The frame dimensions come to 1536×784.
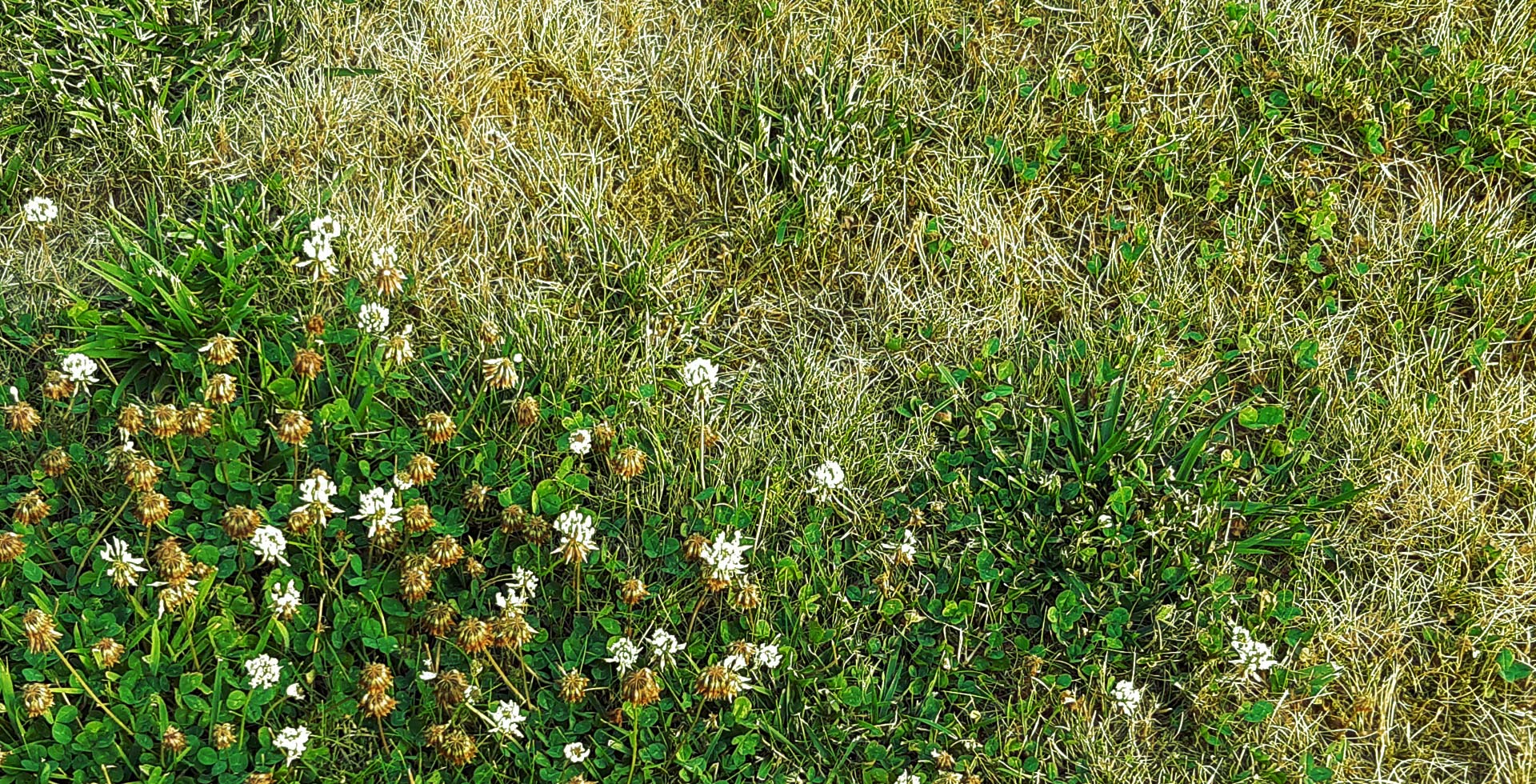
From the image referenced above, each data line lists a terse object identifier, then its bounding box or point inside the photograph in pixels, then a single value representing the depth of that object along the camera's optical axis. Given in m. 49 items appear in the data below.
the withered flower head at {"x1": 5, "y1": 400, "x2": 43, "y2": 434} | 3.09
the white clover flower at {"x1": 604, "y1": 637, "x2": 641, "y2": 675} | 3.03
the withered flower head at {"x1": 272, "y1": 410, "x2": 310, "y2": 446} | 3.08
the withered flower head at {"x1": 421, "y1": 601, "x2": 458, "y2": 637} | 2.98
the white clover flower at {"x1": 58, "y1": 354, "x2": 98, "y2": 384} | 3.12
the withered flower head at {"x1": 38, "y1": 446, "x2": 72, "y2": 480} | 3.11
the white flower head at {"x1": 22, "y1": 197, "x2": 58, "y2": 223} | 3.38
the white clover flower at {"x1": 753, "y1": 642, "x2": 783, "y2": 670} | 3.06
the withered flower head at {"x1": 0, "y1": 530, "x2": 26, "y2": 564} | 2.92
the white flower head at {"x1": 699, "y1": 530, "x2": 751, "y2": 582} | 3.07
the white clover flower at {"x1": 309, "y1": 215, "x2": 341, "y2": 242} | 3.38
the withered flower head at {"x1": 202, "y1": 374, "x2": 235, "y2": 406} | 3.12
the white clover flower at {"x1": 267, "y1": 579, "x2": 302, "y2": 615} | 3.00
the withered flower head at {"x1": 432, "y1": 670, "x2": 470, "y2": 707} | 2.95
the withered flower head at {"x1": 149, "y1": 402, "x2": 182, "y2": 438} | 3.01
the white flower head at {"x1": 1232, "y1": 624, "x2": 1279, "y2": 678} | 3.17
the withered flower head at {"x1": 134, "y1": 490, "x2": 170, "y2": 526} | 2.99
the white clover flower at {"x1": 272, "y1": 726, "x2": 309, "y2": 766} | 2.86
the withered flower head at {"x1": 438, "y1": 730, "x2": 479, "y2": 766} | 2.91
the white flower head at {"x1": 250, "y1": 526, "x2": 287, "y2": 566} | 2.97
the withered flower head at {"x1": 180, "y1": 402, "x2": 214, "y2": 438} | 3.08
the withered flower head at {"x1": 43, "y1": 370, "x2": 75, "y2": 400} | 3.07
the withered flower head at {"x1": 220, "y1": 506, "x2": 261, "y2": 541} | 3.02
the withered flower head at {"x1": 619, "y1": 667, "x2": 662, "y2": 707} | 2.93
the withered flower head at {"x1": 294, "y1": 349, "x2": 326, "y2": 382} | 3.16
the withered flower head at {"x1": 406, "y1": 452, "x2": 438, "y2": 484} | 3.07
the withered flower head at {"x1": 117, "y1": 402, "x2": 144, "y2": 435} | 3.04
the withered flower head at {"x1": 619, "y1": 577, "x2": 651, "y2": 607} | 3.10
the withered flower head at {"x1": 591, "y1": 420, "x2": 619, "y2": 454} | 3.29
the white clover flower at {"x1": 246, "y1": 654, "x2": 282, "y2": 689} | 2.93
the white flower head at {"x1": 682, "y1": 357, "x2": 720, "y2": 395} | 3.30
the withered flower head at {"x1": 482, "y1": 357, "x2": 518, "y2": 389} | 3.28
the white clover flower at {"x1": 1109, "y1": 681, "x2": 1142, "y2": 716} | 3.16
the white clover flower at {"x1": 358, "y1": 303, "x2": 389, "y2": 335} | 3.29
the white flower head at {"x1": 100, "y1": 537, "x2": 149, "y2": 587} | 2.94
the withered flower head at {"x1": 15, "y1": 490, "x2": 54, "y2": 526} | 3.00
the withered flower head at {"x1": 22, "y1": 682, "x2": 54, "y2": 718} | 2.79
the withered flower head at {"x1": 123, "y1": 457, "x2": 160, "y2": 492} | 2.99
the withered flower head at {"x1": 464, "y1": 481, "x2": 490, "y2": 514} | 3.16
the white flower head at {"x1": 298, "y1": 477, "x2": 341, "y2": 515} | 3.02
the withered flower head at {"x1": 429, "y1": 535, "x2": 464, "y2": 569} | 3.04
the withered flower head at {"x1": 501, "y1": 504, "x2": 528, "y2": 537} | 3.15
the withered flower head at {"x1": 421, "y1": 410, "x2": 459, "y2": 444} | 3.15
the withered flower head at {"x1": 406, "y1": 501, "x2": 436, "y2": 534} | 3.06
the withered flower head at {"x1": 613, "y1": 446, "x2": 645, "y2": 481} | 3.23
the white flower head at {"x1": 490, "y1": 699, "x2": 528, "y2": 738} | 2.96
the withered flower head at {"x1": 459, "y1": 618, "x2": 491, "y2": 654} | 2.92
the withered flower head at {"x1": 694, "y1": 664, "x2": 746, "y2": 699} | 3.00
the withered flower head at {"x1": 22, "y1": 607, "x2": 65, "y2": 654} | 2.84
